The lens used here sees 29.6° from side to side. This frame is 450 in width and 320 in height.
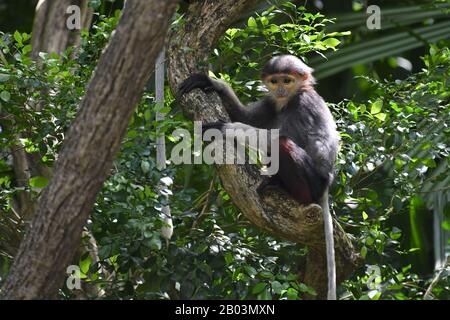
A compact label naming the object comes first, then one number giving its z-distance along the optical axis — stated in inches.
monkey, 218.2
